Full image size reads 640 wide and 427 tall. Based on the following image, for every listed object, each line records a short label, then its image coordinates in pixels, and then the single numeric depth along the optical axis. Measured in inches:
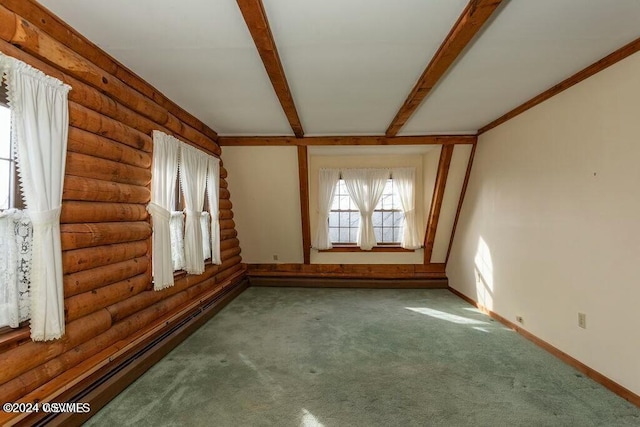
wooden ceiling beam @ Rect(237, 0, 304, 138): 71.9
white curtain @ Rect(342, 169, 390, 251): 236.5
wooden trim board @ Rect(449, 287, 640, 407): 94.0
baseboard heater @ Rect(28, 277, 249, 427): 79.8
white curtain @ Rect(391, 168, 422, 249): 236.4
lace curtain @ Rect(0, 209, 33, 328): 70.9
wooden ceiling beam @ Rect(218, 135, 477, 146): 190.1
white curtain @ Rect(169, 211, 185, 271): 146.8
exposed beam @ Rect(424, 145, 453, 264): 196.7
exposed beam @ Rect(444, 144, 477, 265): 196.1
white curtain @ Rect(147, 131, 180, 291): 123.3
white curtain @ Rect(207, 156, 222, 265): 183.2
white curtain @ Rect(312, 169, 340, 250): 237.3
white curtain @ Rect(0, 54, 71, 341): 72.1
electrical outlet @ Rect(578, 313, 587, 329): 109.9
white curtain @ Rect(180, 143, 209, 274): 151.1
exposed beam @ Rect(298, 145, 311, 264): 196.4
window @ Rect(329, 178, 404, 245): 249.8
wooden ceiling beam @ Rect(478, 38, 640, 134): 93.7
